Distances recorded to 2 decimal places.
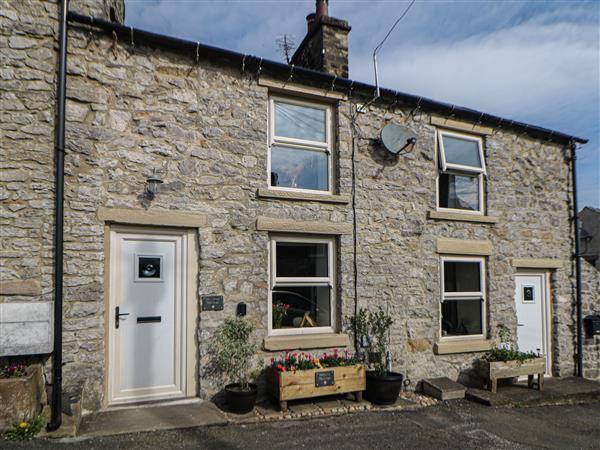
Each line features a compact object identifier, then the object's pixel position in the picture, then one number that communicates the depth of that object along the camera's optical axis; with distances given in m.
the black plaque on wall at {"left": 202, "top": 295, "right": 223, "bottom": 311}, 5.66
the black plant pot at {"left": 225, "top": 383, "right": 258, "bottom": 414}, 5.34
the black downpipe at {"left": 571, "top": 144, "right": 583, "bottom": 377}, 8.57
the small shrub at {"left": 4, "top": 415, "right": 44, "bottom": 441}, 4.09
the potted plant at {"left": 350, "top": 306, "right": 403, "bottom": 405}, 6.25
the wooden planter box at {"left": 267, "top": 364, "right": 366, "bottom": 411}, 5.55
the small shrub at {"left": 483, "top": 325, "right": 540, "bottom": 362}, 7.34
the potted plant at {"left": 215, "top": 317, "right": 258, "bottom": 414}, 5.37
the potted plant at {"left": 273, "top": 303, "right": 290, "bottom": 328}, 6.24
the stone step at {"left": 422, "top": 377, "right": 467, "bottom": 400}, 6.62
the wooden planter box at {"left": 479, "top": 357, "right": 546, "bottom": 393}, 7.05
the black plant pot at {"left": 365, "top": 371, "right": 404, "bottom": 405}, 6.02
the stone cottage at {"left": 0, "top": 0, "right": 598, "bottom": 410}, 5.00
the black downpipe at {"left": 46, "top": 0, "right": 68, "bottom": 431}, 4.59
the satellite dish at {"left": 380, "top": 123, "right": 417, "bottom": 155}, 6.98
